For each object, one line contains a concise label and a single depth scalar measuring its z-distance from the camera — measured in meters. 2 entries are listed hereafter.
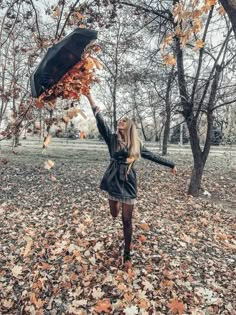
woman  3.41
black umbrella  2.22
